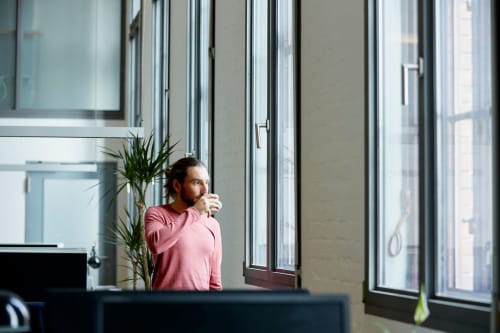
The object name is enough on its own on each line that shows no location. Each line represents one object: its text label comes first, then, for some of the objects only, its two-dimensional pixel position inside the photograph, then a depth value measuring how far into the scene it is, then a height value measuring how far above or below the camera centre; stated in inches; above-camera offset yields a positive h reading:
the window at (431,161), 147.0 +8.3
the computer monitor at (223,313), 78.5 -5.9
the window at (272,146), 246.3 +16.2
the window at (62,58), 508.0 +68.0
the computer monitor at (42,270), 218.2 -8.5
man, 199.2 -1.9
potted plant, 326.2 +11.4
